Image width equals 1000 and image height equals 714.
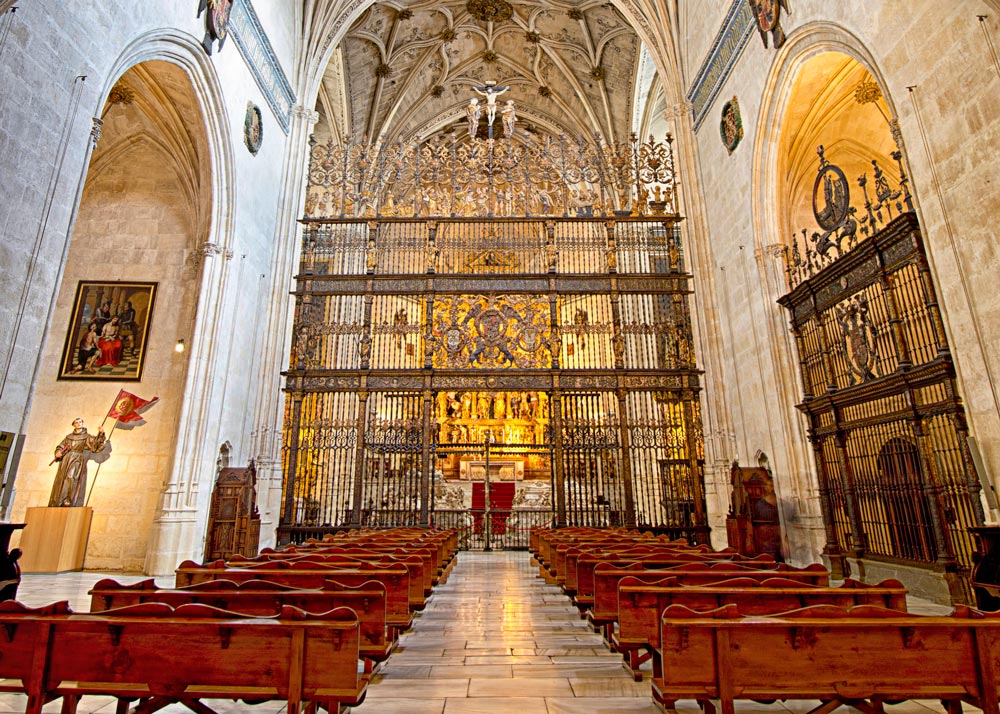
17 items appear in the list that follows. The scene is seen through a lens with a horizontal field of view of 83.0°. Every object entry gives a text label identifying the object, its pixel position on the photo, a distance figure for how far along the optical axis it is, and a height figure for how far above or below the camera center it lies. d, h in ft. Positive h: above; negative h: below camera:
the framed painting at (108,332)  36.22 +11.40
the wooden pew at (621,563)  16.56 -1.68
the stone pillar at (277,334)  39.11 +12.68
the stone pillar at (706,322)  39.24 +13.29
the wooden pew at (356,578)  13.84 -1.61
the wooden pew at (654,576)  13.62 -1.69
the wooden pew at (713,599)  10.98 -1.79
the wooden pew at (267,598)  10.53 -1.57
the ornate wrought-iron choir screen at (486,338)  40.50 +12.71
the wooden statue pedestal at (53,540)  30.58 -1.42
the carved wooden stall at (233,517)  32.55 -0.27
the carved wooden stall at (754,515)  31.97 -0.45
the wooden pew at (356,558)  17.03 -1.47
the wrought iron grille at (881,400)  21.86 +4.59
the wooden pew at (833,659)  7.86 -2.07
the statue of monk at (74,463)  33.04 +2.91
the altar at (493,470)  53.98 +3.64
